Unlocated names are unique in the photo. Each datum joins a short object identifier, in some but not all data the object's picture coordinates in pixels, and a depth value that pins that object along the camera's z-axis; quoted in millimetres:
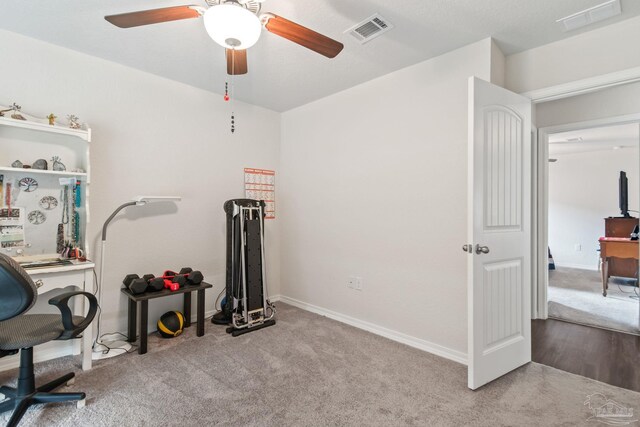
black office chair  1512
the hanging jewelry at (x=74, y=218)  2529
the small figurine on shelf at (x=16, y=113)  2223
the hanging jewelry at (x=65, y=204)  2520
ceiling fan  1424
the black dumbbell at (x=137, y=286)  2588
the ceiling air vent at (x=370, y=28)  2094
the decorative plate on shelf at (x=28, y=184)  2355
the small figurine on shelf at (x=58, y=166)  2379
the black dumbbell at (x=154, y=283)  2699
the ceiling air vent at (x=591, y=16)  1935
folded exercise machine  3076
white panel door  2059
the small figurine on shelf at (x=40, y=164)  2287
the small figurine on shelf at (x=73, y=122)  2447
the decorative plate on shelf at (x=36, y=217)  2386
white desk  2078
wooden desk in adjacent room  4344
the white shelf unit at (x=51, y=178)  2174
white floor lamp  2533
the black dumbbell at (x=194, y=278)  2932
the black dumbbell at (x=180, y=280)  2843
